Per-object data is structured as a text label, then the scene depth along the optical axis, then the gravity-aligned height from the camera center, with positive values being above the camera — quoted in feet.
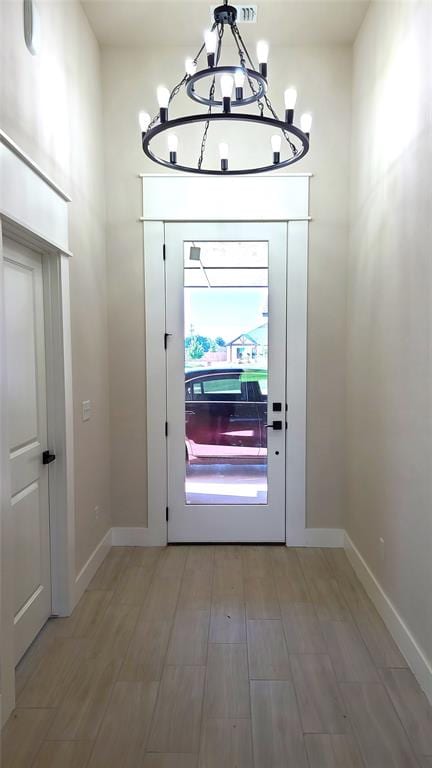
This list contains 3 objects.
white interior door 6.99 -1.38
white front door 11.20 -0.63
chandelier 5.89 +3.70
